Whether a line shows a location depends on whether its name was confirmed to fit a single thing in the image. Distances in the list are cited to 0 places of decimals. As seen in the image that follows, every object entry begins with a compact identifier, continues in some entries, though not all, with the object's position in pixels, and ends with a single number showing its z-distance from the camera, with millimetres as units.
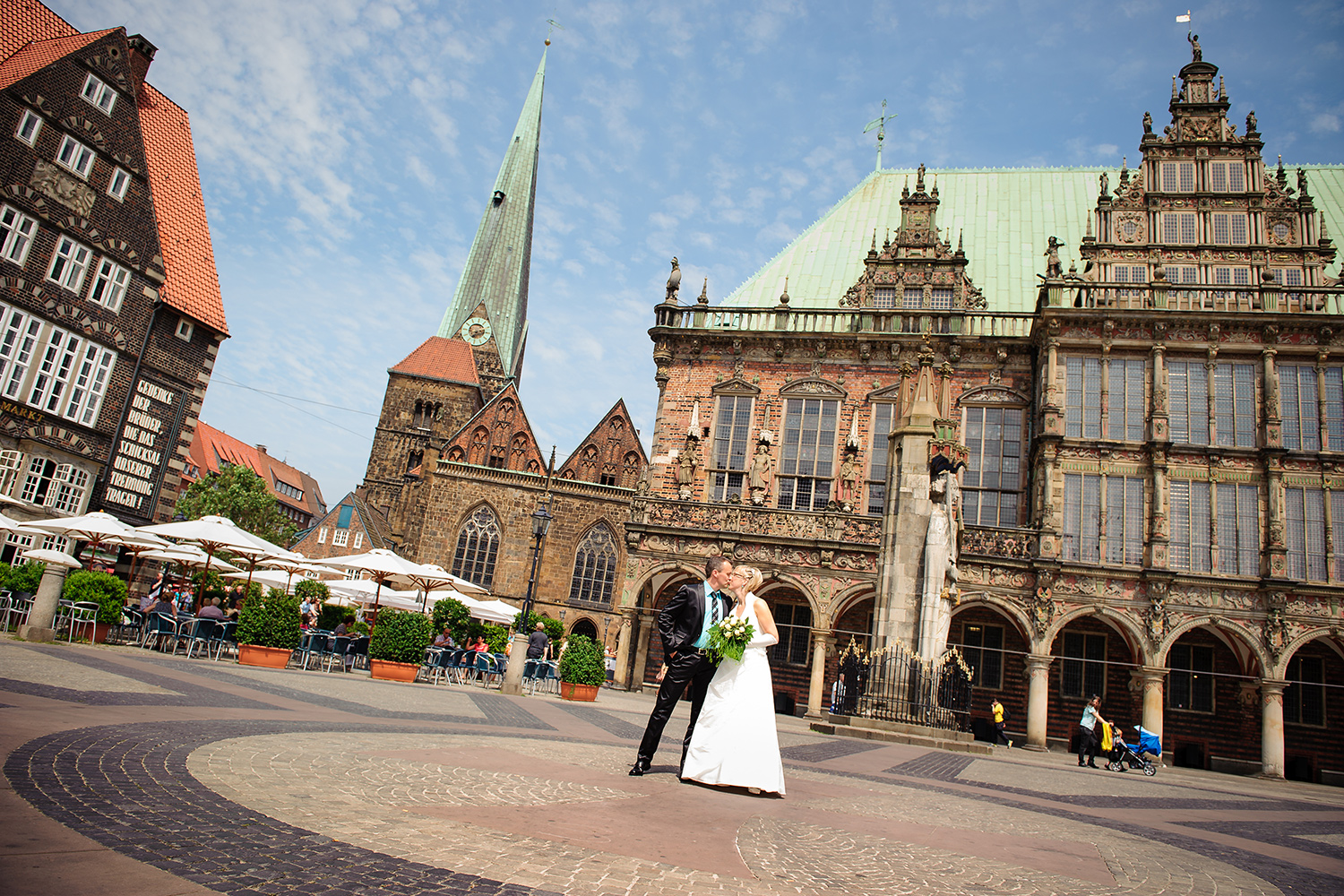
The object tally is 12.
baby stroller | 17109
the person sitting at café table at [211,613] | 15156
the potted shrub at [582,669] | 15656
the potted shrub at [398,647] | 15297
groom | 6254
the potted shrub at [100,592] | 14312
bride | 5953
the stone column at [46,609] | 13211
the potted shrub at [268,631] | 14180
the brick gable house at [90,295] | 22484
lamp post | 15500
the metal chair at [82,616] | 14153
